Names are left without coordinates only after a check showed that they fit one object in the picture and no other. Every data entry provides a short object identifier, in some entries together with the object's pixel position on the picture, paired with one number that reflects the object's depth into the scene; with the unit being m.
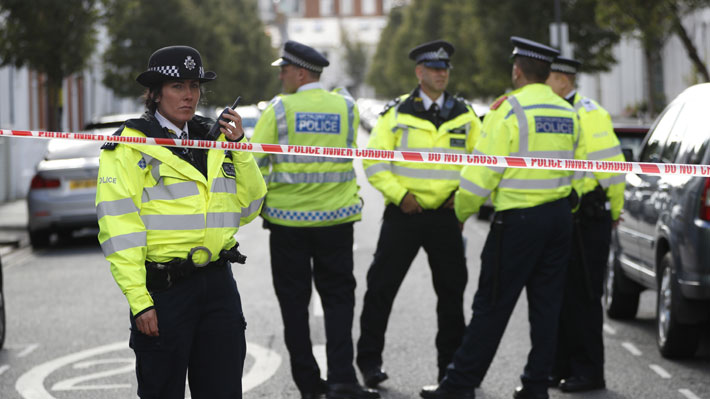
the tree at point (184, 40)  63.84
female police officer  8.25
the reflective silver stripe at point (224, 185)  8.61
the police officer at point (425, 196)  13.40
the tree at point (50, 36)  39.81
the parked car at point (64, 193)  30.31
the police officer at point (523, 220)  12.02
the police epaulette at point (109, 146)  8.35
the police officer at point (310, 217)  12.73
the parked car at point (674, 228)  13.94
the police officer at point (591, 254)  13.21
